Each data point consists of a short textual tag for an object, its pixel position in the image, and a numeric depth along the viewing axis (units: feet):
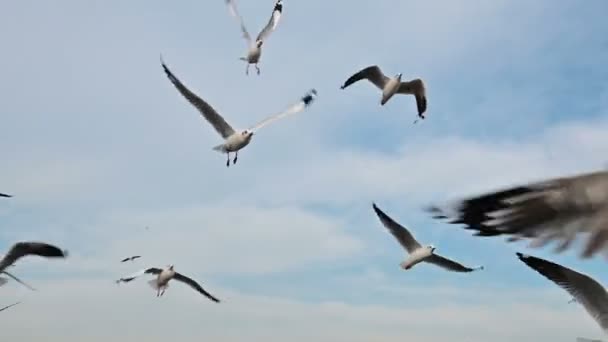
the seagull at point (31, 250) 36.63
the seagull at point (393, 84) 42.47
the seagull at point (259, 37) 39.45
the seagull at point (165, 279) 49.81
